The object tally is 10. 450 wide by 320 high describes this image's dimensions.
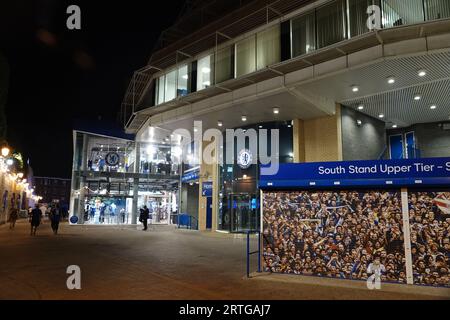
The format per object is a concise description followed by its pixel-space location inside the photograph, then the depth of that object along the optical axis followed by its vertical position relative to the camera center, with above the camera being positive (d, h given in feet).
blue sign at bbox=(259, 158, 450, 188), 24.80 +2.33
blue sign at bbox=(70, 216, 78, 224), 89.94 -3.83
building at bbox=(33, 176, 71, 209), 391.65 +16.53
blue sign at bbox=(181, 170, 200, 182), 82.89 +6.80
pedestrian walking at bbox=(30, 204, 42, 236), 62.55 -2.38
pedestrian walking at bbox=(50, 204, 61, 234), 66.00 -2.81
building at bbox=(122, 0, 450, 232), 41.63 +16.40
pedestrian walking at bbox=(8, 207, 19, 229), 79.25 -3.02
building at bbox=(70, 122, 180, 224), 101.78 +9.15
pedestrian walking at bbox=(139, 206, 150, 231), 81.66 -2.47
